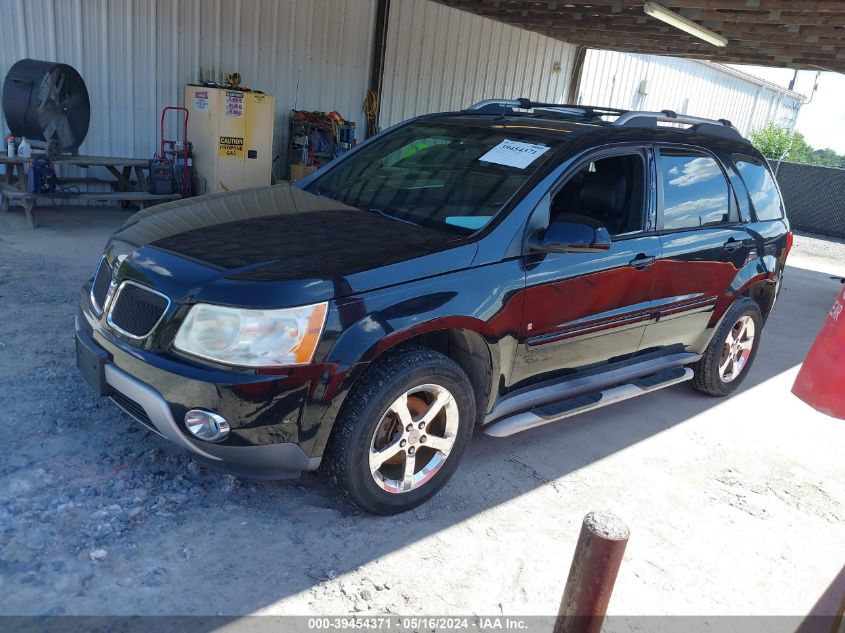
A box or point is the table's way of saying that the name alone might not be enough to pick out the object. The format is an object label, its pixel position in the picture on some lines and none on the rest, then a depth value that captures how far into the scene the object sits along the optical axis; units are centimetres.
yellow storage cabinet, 902
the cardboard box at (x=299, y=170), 1088
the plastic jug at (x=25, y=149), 747
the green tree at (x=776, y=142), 2596
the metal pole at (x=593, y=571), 181
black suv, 273
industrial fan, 734
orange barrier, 256
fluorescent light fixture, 1005
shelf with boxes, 1085
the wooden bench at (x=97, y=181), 748
